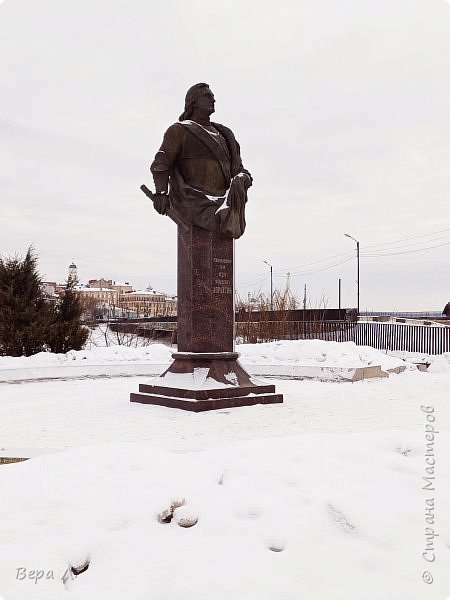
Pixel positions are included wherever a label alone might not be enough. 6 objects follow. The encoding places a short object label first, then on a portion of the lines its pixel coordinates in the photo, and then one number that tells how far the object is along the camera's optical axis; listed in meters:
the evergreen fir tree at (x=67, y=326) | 15.38
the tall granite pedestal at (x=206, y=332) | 7.73
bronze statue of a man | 7.92
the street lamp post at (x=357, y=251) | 36.32
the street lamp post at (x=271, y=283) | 21.70
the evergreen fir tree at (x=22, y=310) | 14.70
